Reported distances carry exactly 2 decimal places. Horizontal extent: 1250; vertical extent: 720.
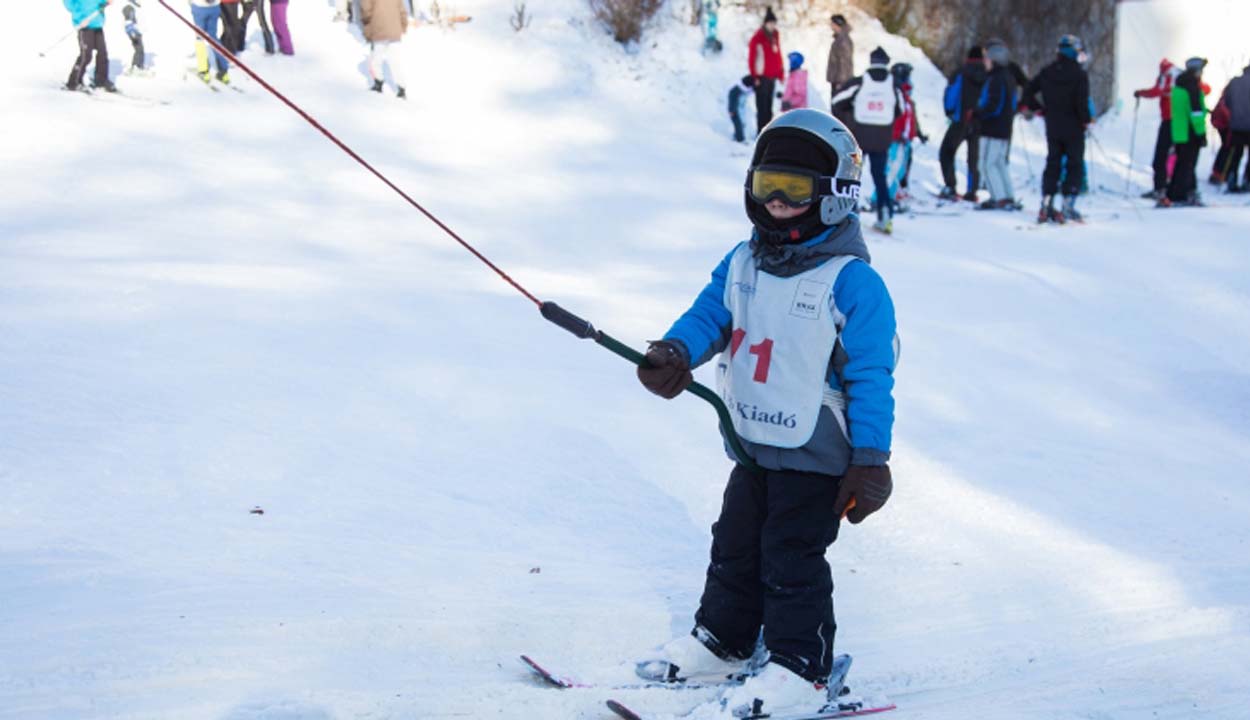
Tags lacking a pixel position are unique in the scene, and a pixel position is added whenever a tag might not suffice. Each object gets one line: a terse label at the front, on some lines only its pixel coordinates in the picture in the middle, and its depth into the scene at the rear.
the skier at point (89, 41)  13.12
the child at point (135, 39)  14.68
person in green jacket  14.49
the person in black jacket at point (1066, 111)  12.44
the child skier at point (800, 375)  3.24
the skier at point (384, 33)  15.88
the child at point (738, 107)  17.25
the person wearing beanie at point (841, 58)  15.59
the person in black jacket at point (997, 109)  13.59
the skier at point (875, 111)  11.98
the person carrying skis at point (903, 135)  13.40
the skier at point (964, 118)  14.33
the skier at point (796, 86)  15.72
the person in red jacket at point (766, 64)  16.25
